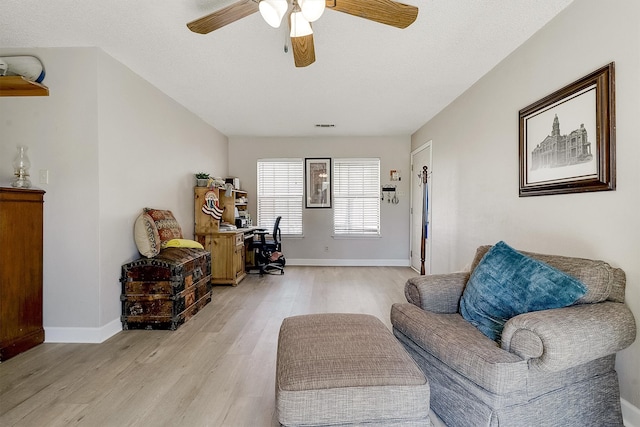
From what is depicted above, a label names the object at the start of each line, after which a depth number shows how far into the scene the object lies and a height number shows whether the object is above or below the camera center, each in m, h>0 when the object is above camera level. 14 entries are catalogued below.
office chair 5.28 -0.70
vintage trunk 2.88 -0.77
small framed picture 6.07 +0.63
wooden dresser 2.29 -0.45
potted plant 4.62 +0.53
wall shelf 2.42 +1.06
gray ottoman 1.16 -0.68
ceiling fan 1.60 +1.14
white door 4.86 +0.15
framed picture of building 1.76 +0.51
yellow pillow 3.39 -0.35
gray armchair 1.29 -0.69
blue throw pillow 1.47 -0.40
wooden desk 4.52 -0.61
